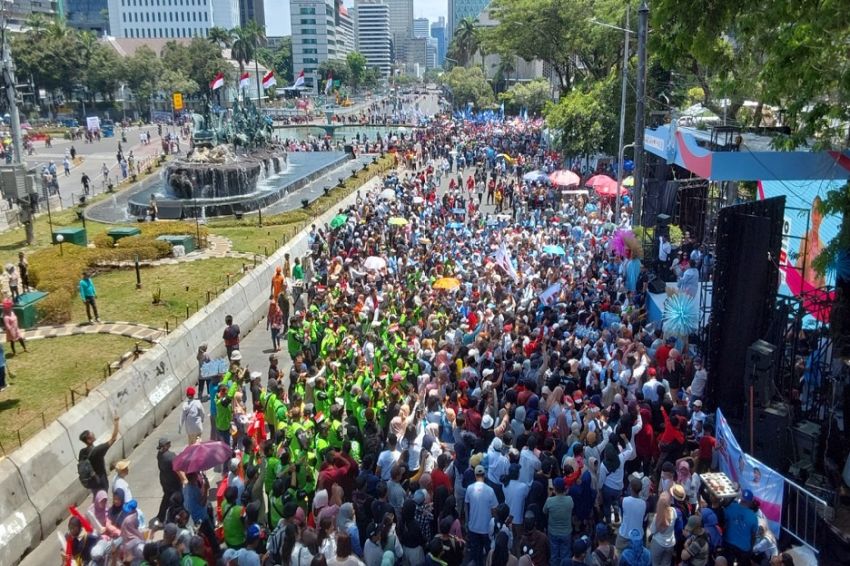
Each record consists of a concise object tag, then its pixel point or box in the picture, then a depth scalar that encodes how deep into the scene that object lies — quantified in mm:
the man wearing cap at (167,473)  9383
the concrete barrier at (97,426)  9875
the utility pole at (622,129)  23031
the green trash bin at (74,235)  23656
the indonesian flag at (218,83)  41969
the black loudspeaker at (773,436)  10844
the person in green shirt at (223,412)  11211
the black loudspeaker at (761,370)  11023
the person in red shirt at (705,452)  9117
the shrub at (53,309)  16922
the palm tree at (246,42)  113188
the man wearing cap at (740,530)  7680
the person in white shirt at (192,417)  11242
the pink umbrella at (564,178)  27562
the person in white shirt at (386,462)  9016
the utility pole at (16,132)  24203
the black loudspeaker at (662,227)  19438
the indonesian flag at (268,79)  47341
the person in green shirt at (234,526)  8039
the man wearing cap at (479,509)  8281
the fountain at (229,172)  32719
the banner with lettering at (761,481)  7957
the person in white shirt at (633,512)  7801
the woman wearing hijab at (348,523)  7867
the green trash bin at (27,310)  16438
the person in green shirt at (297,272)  19734
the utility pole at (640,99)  18875
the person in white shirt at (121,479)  8523
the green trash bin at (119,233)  24344
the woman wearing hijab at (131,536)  7902
